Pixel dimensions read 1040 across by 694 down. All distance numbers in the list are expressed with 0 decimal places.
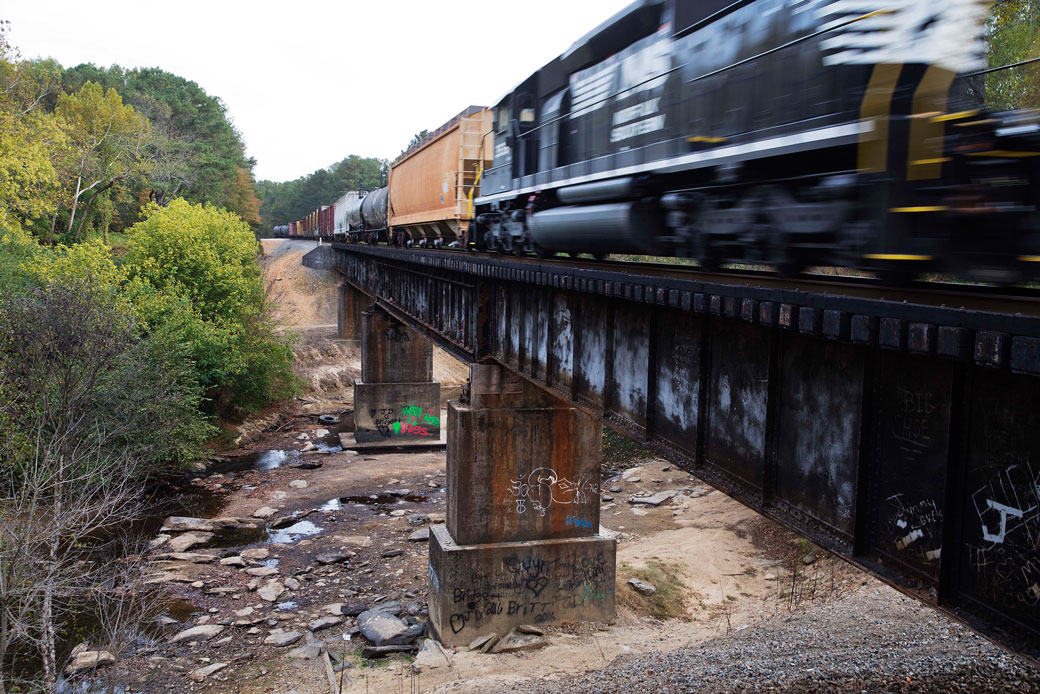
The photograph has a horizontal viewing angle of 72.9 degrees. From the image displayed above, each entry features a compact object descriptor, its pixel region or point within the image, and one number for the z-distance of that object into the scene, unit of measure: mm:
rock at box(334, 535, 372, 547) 19062
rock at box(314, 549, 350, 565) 17766
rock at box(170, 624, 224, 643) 13750
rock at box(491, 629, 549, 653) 13039
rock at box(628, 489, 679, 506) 23542
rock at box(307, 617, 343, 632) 14223
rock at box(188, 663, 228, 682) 12328
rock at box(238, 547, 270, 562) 18016
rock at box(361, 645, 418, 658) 13234
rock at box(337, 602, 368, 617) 14962
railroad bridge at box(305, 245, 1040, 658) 3754
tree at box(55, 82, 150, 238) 42688
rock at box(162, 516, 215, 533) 19625
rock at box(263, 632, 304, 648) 13586
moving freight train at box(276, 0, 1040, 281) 4785
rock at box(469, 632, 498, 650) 13211
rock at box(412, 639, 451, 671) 12617
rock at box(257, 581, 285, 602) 15734
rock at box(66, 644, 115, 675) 12295
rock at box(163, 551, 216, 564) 17594
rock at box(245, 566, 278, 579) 16984
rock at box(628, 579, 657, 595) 15797
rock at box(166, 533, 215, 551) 18322
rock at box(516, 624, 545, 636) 13477
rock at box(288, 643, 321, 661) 13141
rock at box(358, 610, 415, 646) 13602
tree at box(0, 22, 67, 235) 31781
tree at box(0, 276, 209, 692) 14836
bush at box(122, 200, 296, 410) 27391
